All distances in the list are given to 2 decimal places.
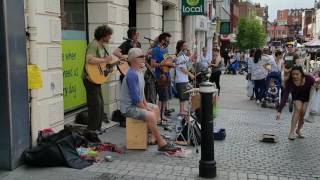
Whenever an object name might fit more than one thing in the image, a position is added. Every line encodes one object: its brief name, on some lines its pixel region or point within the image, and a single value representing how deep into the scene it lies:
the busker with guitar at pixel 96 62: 7.97
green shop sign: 18.72
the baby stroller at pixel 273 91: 13.70
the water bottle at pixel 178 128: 8.27
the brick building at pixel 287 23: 152.88
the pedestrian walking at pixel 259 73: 14.11
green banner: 8.86
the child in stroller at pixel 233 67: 32.41
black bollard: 6.16
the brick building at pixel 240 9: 78.12
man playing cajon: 7.30
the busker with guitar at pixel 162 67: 10.05
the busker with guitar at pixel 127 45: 9.33
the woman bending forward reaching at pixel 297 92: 8.78
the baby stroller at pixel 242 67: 32.91
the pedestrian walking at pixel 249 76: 15.00
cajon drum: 7.55
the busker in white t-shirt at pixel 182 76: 10.75
